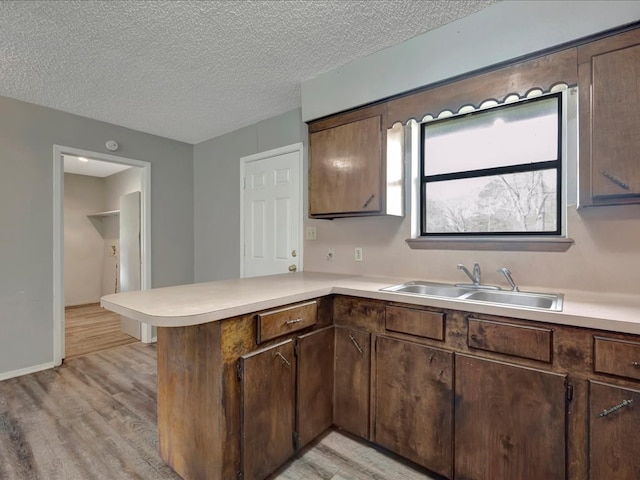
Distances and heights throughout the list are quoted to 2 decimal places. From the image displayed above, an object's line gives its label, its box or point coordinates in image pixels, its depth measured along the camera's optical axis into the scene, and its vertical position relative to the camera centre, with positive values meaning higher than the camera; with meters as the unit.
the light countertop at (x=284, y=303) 1.22 -0.30
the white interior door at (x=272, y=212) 3.06 +0.27
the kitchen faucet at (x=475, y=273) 1.95 -0.22
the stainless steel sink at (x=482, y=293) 1.67 -0.32
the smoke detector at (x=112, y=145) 3.38 +0.99
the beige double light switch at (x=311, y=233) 2.88 +0.05
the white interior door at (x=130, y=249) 3.85 -0.13
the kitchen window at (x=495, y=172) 1.89 +0.43
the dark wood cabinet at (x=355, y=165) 2.16 +0.53
